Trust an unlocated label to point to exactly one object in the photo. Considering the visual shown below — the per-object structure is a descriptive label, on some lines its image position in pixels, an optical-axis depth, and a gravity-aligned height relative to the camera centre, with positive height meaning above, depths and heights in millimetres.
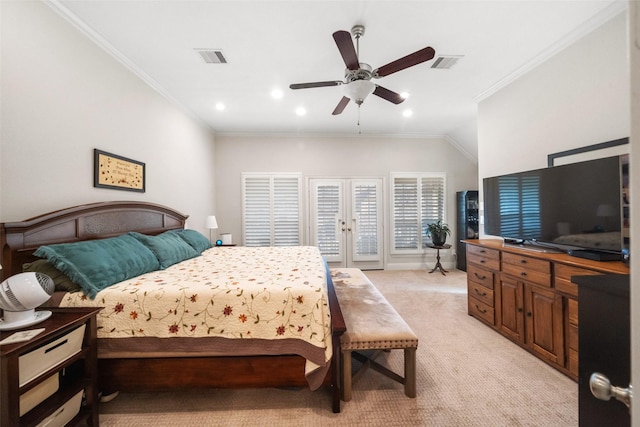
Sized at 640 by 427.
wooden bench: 1662 -809
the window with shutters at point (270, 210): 5078 +139
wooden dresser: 1877 -735
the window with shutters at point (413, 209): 5234 +145
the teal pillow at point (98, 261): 1637 -313
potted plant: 4918 -343
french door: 5164 -83
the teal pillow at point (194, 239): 3148 -283
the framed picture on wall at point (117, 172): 2291 +463
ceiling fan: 1839 +1227
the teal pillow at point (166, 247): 2377 -309
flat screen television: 1812 +67
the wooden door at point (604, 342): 574 -316
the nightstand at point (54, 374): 1091 -781
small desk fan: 1229 -396
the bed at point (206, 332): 1600 -744
